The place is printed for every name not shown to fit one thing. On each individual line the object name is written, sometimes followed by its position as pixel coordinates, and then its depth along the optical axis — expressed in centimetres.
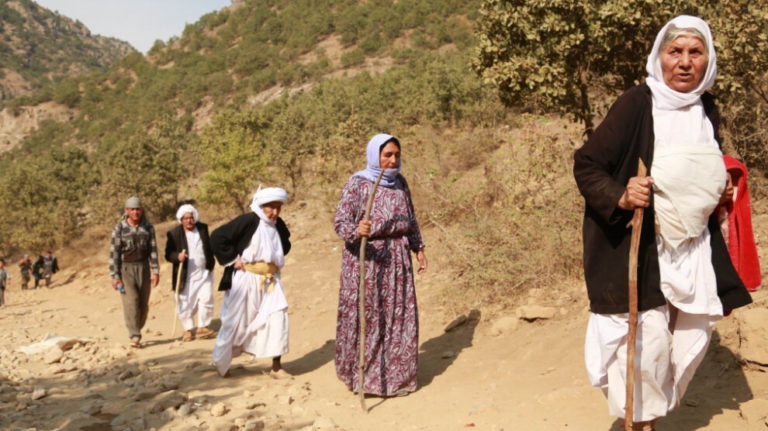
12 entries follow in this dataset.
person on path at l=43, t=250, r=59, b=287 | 2085
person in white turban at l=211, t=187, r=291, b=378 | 556
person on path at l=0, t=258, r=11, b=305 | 1567
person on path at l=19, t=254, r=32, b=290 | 2094
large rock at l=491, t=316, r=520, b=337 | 595
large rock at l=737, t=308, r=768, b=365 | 379
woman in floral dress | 475
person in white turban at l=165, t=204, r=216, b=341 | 793
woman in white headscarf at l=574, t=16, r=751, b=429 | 269
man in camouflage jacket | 737
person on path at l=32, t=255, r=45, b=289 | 2084
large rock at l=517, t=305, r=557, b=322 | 587
